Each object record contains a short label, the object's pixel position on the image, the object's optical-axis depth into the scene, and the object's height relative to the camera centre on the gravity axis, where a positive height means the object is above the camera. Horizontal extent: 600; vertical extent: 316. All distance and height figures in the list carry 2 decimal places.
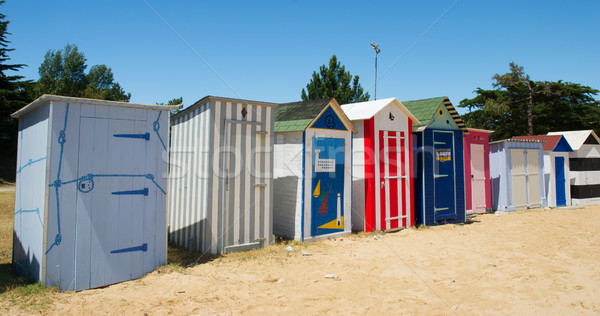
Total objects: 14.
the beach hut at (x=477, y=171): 13.10 +0.17
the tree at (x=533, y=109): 32.91 +6.35
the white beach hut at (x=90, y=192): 4.84 -0.26
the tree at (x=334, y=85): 30.53 +7.80
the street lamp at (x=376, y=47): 19.42 +6.98
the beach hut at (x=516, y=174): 13.85 +0.07
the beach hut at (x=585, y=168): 16.31 +0.36
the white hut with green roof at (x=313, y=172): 8.29 +0.08
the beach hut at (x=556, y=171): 15.55 +0.22
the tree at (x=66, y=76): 42.47 +12.40
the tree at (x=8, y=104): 29.13 +5.71
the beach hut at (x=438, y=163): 10.47 +0.39
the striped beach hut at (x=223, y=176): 6.84 -0.02
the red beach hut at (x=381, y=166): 9.41 +0.26
